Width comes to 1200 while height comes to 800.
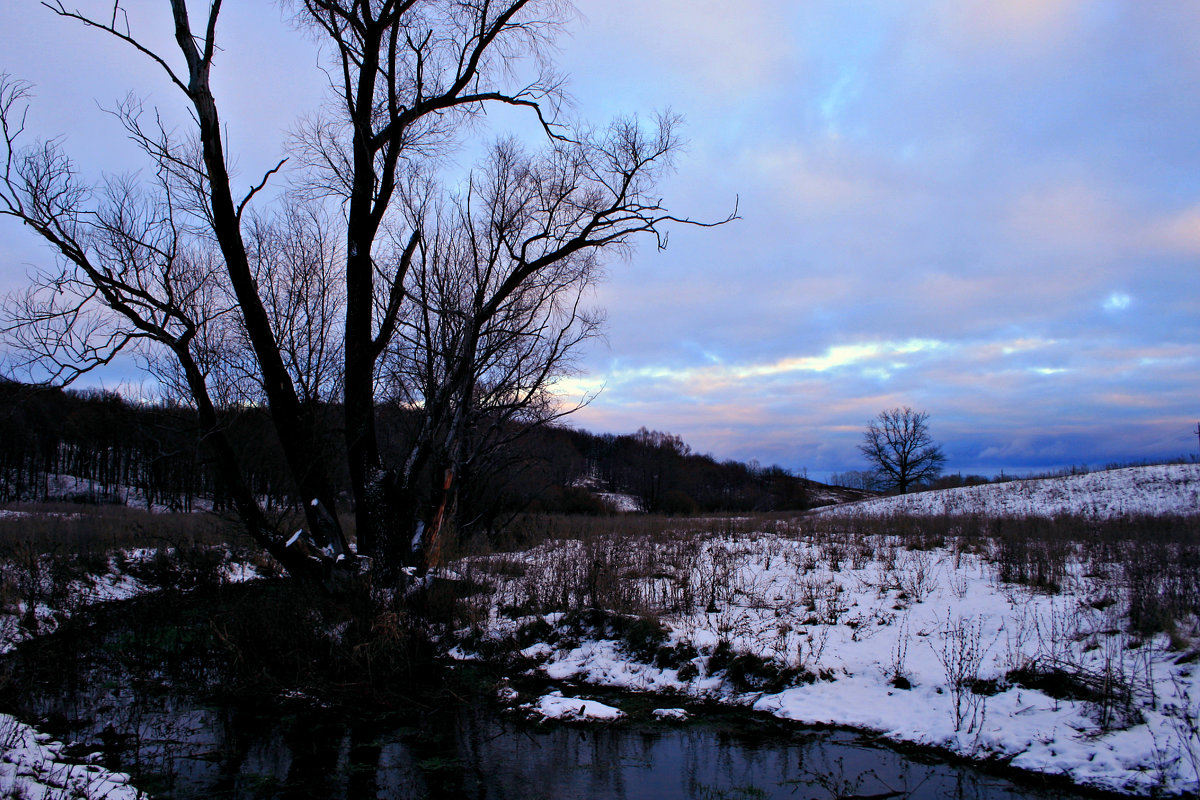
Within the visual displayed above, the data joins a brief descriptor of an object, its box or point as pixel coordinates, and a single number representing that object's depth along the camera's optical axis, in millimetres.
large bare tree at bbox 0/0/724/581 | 10148
